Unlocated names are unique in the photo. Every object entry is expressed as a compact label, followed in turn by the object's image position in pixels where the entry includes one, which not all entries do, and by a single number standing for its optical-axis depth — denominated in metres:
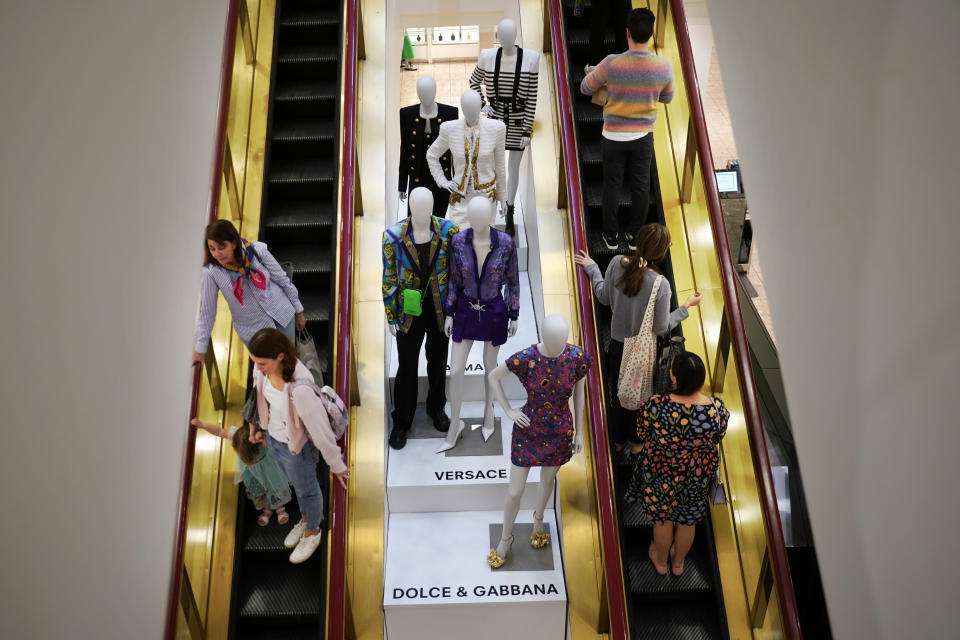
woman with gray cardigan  4.07
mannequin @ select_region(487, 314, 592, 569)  3.97
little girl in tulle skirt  3.99
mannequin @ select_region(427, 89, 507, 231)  5.25
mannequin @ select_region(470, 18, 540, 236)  5.67
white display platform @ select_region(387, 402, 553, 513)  5.23
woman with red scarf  4.08
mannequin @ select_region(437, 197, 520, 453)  4.48
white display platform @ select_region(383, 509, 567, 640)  4.75
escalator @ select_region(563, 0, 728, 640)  4.44
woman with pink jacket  3.73
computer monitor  10.68
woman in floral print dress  3.76
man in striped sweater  4.68
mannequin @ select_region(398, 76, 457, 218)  5.58
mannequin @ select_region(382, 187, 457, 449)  4.56
